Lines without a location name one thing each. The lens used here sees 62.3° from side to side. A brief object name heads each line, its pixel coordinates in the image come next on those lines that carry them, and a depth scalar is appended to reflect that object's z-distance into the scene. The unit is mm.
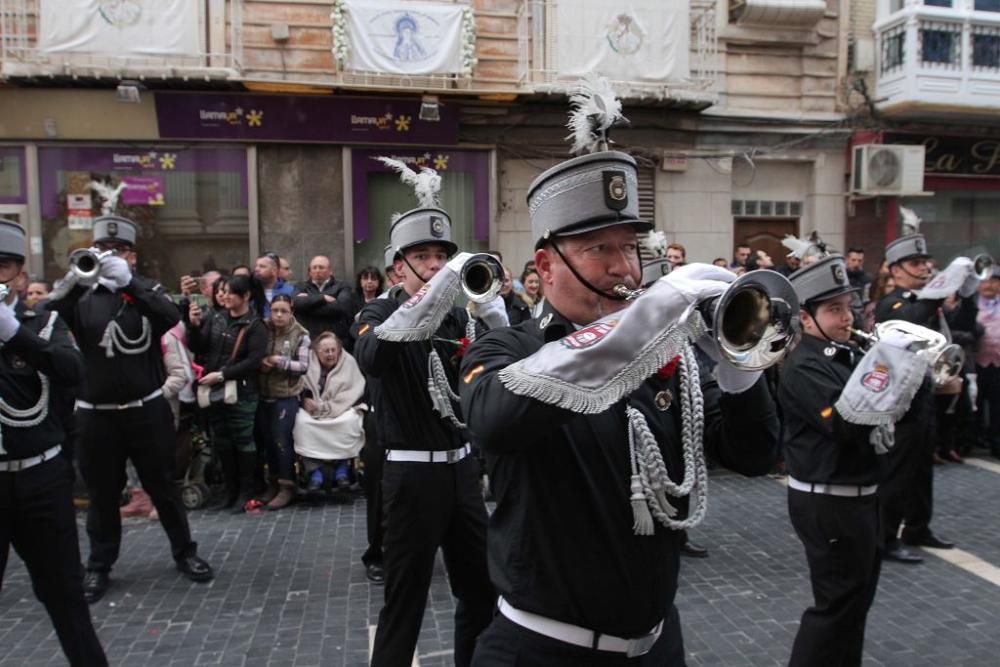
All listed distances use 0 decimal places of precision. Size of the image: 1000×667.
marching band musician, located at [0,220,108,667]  3982
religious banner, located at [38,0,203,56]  11656
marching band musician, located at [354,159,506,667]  3924
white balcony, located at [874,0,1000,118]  14414
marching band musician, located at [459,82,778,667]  2236
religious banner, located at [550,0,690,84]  13188
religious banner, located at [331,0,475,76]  12352
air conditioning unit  14562
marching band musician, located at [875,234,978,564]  5996
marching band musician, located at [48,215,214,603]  5648
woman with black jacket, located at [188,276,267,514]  7753
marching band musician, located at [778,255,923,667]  3848
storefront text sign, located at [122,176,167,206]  12484
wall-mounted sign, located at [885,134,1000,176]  15383
